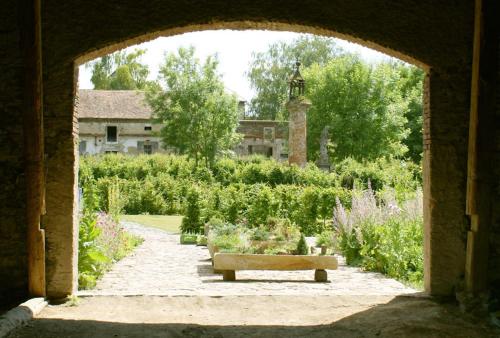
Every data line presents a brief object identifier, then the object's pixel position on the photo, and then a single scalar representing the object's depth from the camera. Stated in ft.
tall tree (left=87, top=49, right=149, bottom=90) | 151.53
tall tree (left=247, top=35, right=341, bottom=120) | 144.77
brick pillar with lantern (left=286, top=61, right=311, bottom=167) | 87.81
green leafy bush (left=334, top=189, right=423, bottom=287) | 30.07
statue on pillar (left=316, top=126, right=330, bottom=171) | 96.27
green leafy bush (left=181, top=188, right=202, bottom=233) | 50.19
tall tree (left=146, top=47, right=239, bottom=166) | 106.93
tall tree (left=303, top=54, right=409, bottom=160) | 118.42
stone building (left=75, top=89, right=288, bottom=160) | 130.41
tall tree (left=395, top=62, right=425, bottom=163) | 132.36
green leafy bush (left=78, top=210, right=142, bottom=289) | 24.85
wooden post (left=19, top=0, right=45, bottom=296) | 20.51
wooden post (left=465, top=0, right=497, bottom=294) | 20.77
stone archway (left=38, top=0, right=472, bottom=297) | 21.29
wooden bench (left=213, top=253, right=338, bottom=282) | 27.32
